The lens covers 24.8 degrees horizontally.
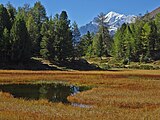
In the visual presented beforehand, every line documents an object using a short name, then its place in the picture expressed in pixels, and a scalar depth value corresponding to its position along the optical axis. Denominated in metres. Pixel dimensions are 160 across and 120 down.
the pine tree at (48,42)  100.50
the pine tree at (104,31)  162.50
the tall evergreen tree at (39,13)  135.31
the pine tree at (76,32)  146.20
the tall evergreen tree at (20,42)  90.44
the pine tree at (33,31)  111.36
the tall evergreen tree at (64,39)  102.81
